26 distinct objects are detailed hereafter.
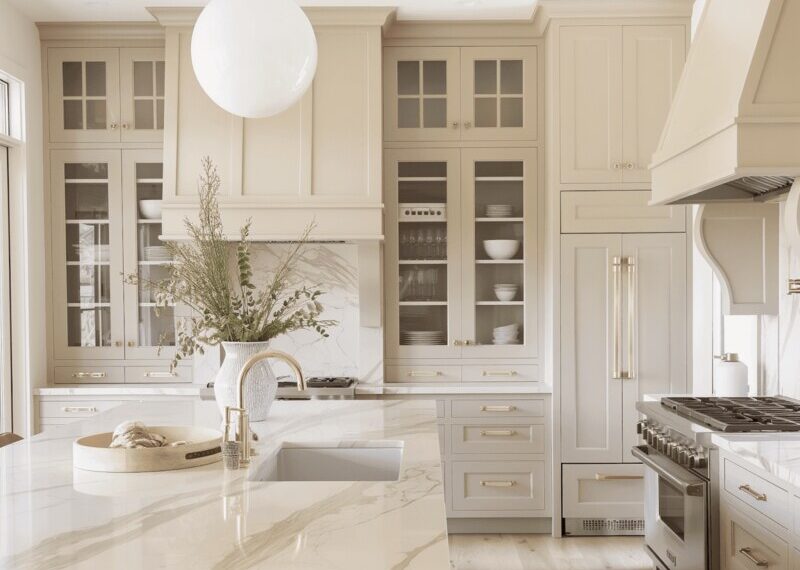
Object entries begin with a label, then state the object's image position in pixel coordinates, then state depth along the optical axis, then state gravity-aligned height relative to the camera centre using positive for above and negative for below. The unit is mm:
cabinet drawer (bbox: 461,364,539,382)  4625 -540
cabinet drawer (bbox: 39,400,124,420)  4391 -686
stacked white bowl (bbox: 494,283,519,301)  4637 -68
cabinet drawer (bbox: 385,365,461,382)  4641 -544
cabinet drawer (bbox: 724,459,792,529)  2117 -610
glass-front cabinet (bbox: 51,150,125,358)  4664 +137
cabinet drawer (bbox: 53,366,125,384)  4664 -537
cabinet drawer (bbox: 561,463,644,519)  4273 -1132
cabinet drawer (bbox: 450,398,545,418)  4344 -698
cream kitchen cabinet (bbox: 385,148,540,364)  4621 +161
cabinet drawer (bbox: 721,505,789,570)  2158 -766
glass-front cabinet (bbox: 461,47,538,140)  4609 +1075
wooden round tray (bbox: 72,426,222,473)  1976 -435
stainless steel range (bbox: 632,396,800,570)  2576 -655
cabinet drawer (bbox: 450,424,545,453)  4348 -861
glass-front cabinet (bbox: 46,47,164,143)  4641 +1103
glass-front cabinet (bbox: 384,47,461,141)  4617 +1076
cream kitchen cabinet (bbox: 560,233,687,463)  4281 -294
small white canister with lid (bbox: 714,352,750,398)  3258 -407
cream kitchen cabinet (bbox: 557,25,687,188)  4289 +977
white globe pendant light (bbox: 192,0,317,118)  2262 +660
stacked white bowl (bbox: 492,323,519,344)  4641 -316
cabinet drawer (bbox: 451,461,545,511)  4348 -1123
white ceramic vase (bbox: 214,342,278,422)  2617 -331
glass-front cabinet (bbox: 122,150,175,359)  4660 +187
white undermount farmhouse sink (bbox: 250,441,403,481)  2377 -532
